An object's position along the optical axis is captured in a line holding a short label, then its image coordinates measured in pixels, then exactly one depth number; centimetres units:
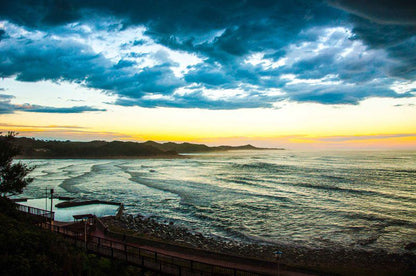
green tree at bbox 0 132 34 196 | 2688
